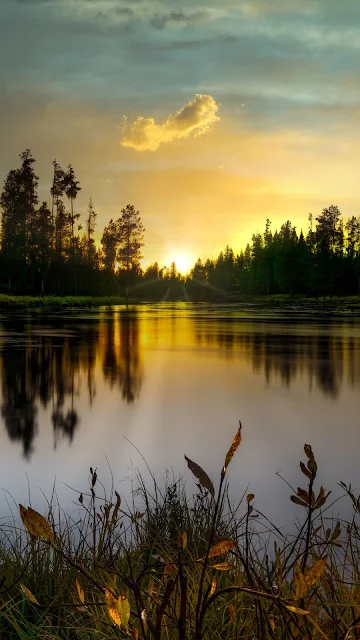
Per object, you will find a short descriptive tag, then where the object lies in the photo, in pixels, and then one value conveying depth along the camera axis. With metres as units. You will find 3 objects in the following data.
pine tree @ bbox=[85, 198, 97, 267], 111.56
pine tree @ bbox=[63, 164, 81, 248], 87.62
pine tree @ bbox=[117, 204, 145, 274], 110.44
